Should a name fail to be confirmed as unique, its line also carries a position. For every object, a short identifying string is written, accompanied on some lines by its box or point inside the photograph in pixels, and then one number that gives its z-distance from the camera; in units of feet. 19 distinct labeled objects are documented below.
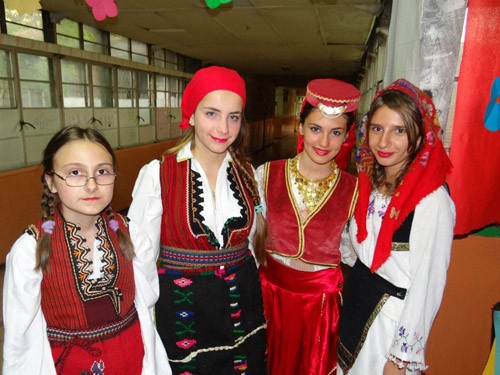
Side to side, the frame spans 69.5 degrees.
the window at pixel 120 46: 19.21
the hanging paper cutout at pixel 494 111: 4.64
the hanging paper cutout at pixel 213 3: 5.94
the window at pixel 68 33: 15.23
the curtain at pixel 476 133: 4.55
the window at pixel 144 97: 22.72
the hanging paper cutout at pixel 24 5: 5.53
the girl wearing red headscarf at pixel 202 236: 4.57
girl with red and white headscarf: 4.02
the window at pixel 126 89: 20.43
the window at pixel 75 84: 15.79
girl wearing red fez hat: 5.25
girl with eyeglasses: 3.60
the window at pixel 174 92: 26.91
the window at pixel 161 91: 24.92
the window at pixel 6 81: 12.45
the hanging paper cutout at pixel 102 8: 6.33
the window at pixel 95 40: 17.02
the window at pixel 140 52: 21.40
